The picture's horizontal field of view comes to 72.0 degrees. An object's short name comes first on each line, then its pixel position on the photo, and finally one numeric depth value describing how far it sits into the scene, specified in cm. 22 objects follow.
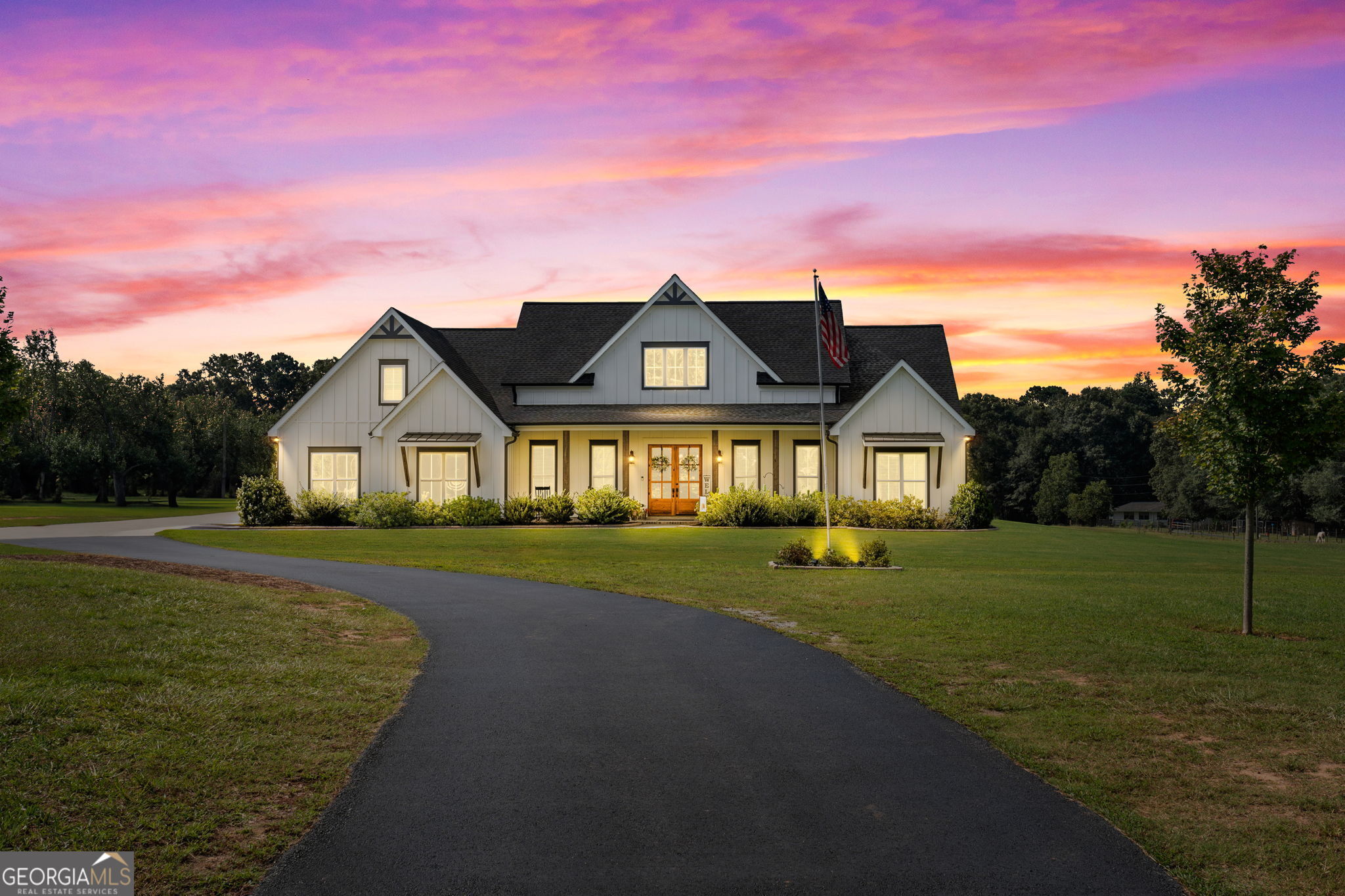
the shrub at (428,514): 3055
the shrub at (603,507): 3014
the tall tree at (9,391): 2564
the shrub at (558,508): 3017
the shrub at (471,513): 3044
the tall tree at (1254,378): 1117
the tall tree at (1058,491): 7606
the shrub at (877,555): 1819
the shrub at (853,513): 2995
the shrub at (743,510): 2950
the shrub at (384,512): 2961
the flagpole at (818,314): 1824
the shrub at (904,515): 2958
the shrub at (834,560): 1831
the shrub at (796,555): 1828
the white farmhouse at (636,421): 3162
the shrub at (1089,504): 7412
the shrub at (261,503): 2986
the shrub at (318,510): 3052
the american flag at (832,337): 2048
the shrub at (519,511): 3036
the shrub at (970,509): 3017
